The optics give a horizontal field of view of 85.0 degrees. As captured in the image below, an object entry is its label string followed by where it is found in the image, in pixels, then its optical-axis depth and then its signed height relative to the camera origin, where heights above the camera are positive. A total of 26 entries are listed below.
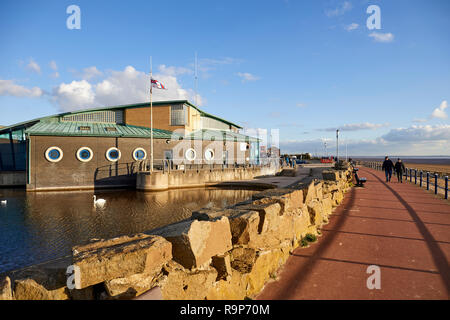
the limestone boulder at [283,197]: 5.01 -0.91
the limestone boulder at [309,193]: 6.40 -1.00
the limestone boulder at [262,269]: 3.76 -1.88
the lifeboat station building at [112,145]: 25.36 +1.48
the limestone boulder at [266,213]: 4.19 -1.01
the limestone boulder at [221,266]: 3.31 -1.48
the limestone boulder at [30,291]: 2.24 -1.22
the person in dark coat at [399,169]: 18.28 -1.04
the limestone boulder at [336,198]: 9.33 -1.71
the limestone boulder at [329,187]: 8.78 -1.18
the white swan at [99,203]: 17.91 -3.37
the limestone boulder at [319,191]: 7.41 -1.10
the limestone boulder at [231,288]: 3.17 -1.81
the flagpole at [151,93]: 25.55 +6.75
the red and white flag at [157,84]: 24.32 +7.27
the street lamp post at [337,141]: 41.48 +2.54
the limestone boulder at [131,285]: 2.34 -1.28
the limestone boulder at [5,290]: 2.03 -1.11
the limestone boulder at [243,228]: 3.76 -1.11
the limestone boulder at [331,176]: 11.45 -0.97
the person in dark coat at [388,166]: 18.69 -0.84
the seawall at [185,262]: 2.36 -1.22
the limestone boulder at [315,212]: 6.46 -1.51
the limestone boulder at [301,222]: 5.50 -1.57
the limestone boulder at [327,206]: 7.61 -1.67
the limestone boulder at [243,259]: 3.65 -1.54
